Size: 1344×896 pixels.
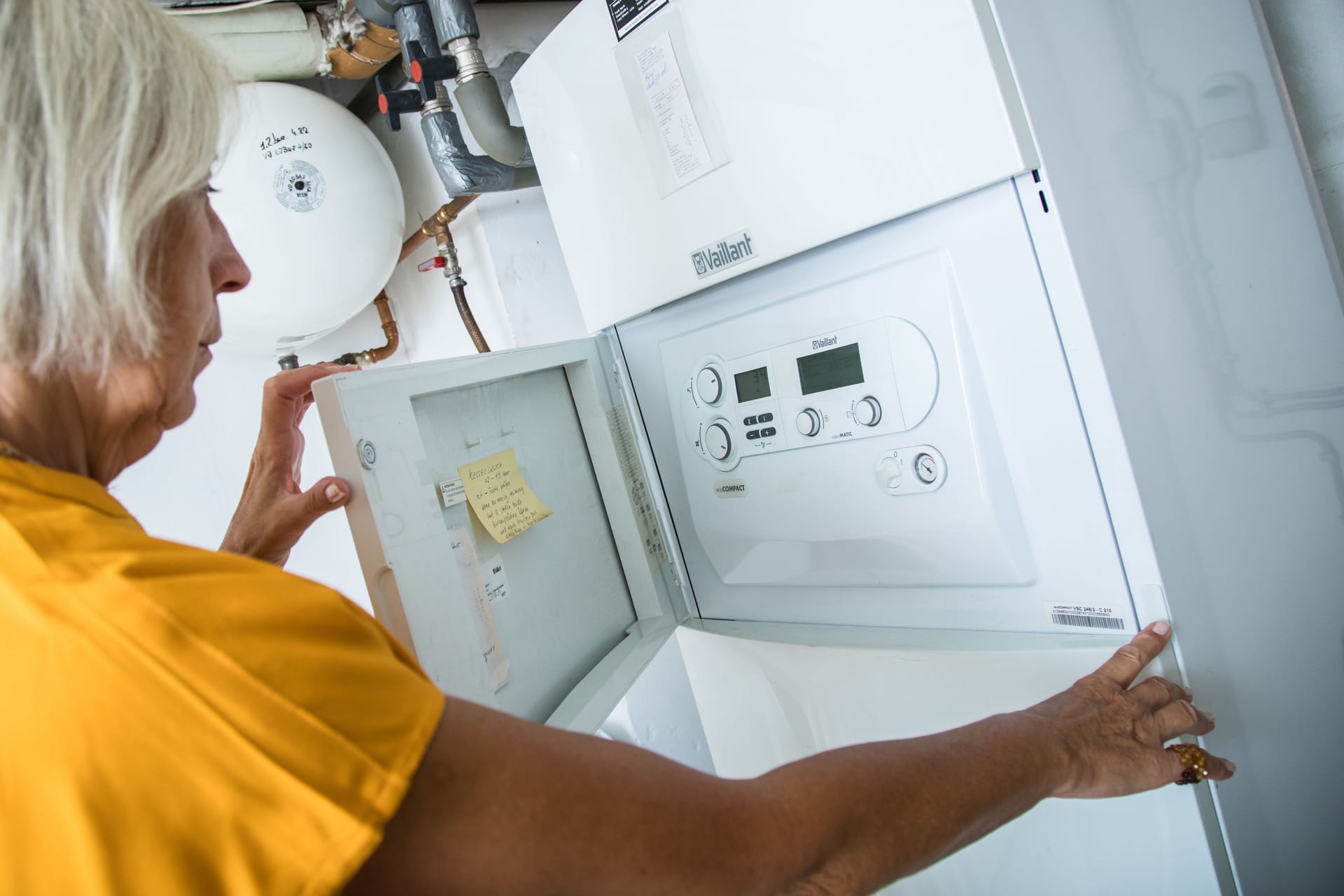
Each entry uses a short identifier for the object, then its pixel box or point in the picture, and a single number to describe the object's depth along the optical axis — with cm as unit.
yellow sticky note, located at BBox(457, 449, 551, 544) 86
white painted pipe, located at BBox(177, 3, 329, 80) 142
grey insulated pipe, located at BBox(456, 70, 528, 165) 126
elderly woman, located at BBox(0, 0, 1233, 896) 35
